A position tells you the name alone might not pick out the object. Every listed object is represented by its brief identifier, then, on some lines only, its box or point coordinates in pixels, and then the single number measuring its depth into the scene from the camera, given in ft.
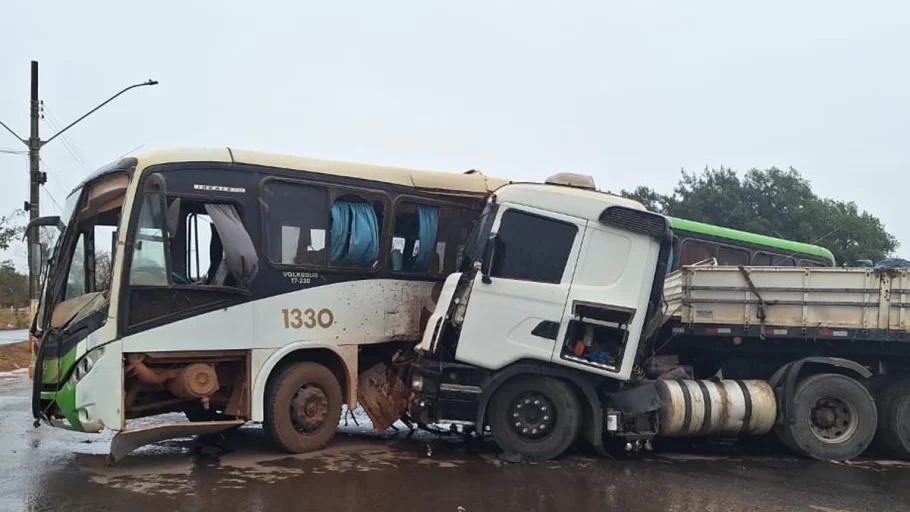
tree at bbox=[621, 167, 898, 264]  115.14
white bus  25.22
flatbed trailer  29.91
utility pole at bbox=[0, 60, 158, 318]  74.02
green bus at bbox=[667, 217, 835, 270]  47.11
